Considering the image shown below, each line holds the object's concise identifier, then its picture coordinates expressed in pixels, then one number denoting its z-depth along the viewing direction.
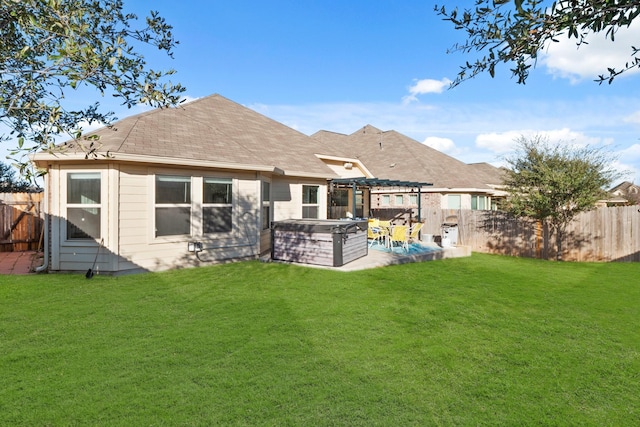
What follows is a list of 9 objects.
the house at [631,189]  45.36
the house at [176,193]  8.44
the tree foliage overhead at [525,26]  2.13
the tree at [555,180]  11.45
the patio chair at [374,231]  13.77
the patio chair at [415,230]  13.67
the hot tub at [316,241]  9.59
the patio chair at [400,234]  12.25
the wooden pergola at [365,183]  14.13
